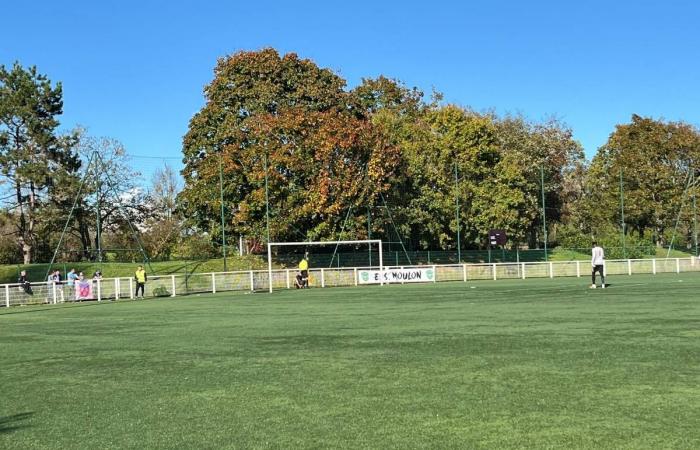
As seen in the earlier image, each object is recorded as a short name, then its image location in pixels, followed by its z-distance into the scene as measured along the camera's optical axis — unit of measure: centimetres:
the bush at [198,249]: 4644
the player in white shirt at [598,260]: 2255
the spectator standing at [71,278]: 2928
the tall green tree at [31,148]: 4478
